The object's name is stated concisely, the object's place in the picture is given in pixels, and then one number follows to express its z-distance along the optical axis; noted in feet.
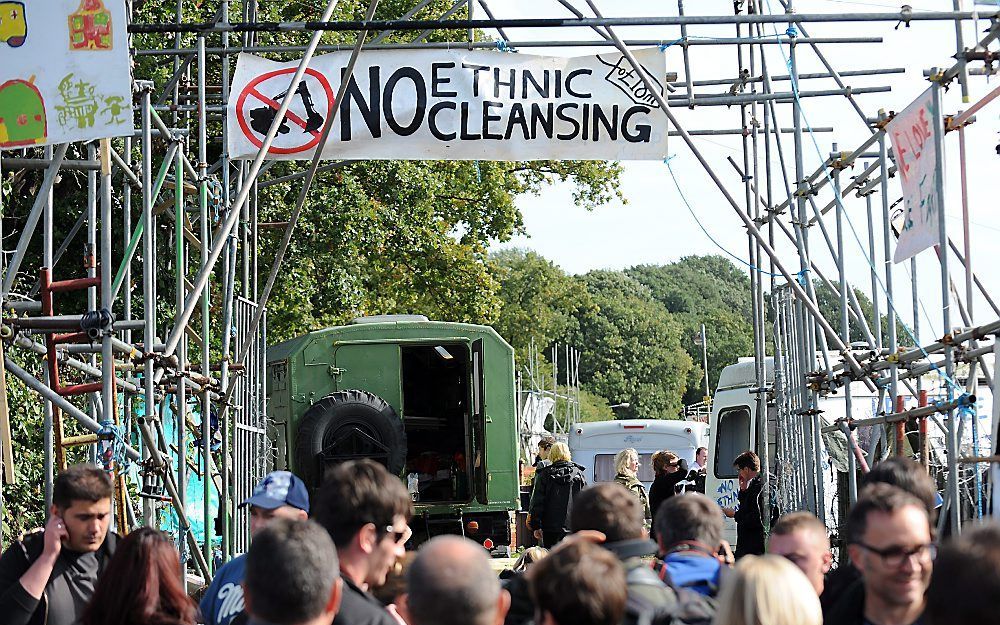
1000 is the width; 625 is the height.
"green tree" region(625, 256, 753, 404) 342.64
